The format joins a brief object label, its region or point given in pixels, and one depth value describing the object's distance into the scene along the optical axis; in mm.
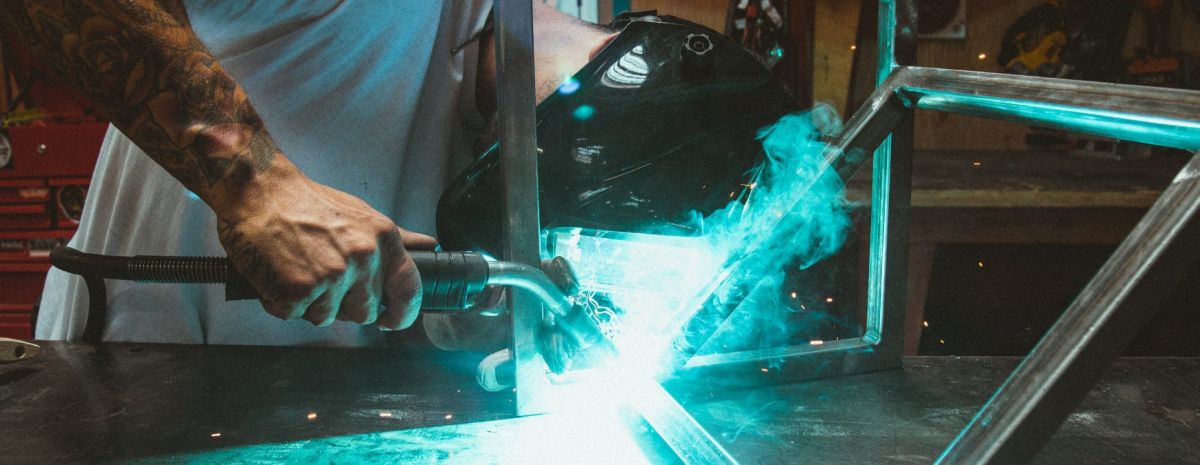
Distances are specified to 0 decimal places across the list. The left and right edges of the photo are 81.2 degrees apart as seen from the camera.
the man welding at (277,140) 583
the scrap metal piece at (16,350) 901
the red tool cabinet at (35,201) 2191
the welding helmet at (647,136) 827
